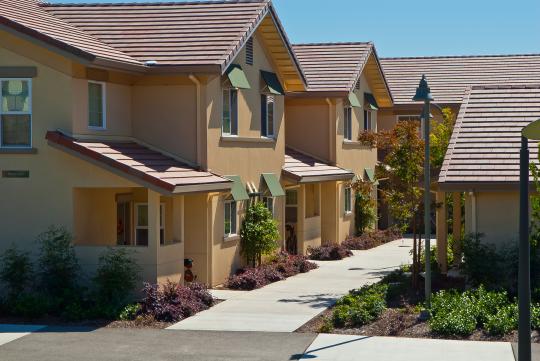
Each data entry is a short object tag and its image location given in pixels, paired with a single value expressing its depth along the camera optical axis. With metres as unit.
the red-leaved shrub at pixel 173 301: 18.44
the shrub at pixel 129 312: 18.25
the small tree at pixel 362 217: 36.19
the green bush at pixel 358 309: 17.50
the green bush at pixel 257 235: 24.94
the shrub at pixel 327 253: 30.34
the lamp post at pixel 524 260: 9.97
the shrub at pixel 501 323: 16.52
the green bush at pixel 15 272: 19.31
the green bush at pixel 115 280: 18.83
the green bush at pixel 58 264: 19.31
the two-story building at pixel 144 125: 20.00
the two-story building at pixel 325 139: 31.27
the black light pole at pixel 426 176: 17.68
